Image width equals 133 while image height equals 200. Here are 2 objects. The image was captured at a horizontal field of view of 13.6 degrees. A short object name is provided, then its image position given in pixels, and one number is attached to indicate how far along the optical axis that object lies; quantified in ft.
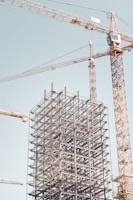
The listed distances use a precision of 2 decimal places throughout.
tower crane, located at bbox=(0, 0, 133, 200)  284.82
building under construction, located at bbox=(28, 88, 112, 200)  281.74
